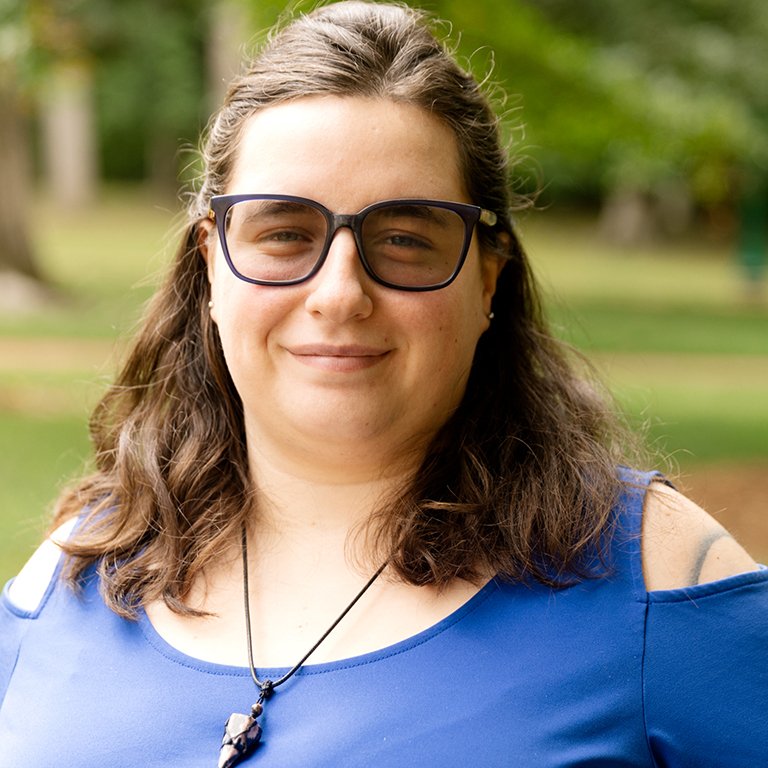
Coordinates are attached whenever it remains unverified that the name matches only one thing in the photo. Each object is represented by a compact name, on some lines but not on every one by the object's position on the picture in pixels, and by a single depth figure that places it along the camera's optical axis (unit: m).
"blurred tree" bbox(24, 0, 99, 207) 36.97
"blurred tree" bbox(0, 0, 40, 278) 16.98
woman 1.70
